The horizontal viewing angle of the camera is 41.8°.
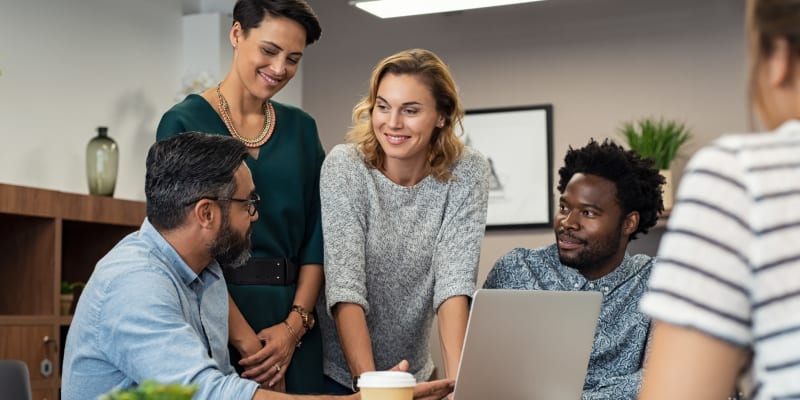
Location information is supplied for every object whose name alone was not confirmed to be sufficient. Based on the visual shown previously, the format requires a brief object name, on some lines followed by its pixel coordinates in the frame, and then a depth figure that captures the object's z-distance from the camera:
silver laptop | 1.82
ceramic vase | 4.28
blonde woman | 2.27
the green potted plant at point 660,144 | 4.93
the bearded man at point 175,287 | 1.71
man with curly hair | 2.42
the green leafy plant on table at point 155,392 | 0.91
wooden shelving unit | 3.66
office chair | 1.80
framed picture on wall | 5.38
